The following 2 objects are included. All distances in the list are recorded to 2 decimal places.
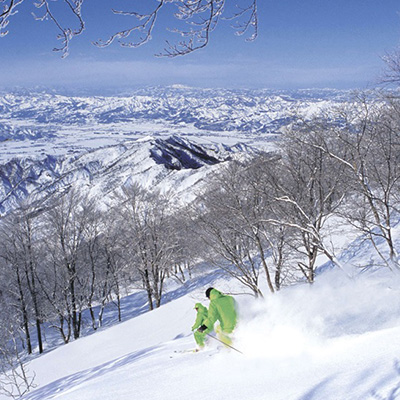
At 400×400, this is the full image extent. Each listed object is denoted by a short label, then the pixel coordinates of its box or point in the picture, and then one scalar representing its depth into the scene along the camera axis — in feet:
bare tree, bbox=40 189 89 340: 58.90
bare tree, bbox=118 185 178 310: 65.62
